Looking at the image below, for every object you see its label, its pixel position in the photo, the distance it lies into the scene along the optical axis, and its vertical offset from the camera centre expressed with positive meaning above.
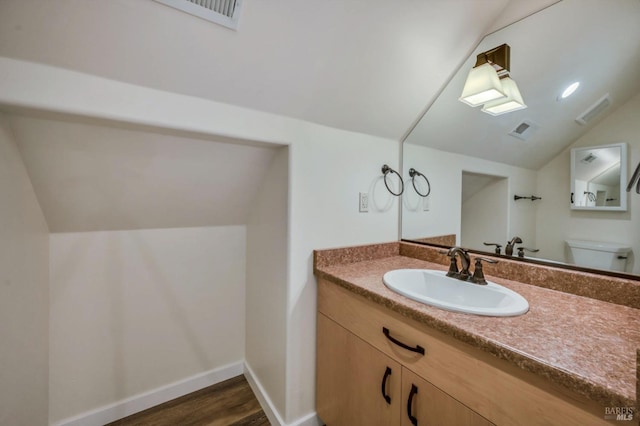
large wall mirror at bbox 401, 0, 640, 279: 0.94 +0.34
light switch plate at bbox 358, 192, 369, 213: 1.48 +0.06
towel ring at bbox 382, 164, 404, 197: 1.56 +0.25
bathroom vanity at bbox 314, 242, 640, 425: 0.54 -0.40
